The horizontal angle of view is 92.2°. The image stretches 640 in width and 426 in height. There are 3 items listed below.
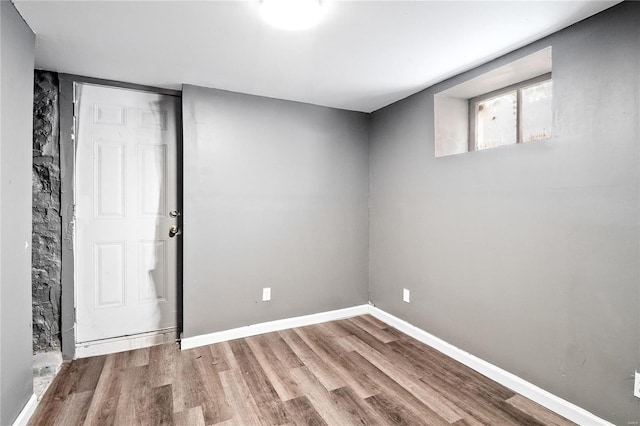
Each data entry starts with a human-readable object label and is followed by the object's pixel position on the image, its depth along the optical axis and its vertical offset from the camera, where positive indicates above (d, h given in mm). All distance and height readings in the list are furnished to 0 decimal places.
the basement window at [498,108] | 2115 +818
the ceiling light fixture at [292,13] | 1526 +1028
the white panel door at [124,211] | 2461 +5
